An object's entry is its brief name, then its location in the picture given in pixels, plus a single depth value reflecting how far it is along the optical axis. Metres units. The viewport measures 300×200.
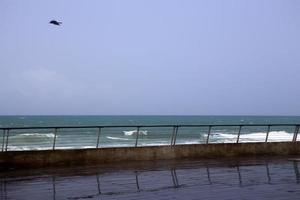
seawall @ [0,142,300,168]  12.35
